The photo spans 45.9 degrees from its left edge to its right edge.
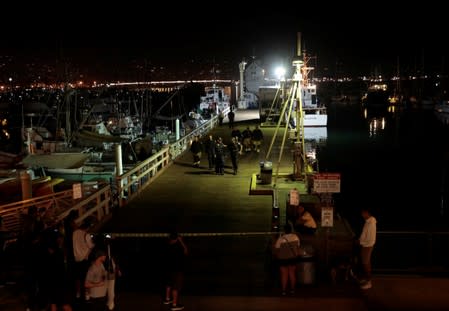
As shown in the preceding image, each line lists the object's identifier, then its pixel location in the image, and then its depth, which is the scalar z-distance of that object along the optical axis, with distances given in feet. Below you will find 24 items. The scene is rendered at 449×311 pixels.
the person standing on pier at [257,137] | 95.04
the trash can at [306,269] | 33.19
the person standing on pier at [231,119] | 132.99
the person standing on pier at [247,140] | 96.23
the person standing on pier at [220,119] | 153.23
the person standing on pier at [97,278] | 28.71
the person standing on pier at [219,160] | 73.77
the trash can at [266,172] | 63.05
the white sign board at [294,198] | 39.95
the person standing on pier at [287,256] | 31.99
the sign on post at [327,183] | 35.27
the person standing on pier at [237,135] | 93.94
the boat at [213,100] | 233.06
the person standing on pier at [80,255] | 30.58
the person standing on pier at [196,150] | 80.28
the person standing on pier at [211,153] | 77.25
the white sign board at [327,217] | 34.01
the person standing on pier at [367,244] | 34.42
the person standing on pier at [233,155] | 73.26
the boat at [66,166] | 103.40
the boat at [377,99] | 524.11
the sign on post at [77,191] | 44.02
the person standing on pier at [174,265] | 29.84
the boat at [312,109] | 231.71
